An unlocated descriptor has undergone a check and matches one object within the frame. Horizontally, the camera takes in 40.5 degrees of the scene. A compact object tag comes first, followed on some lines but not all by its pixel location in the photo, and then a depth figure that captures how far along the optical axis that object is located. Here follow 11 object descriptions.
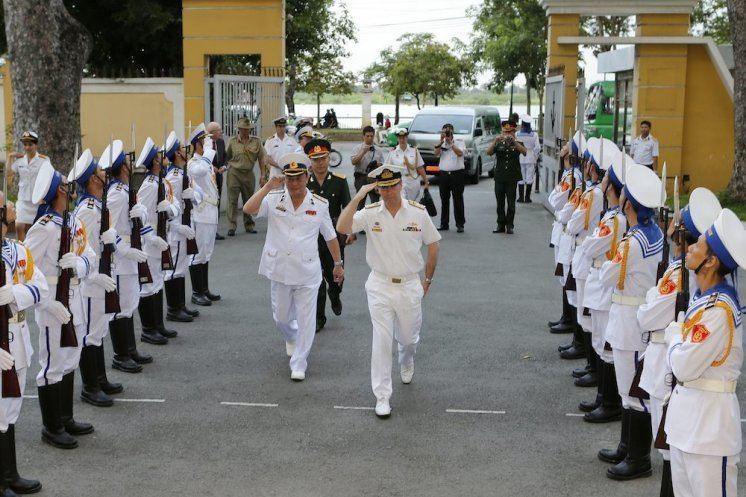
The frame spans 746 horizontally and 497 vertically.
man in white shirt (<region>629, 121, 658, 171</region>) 18.88
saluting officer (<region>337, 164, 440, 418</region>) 7.55
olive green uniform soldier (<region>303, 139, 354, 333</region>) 9.87
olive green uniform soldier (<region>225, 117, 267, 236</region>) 16.30
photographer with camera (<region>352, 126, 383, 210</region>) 15.87
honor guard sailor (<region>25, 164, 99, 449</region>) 6.67
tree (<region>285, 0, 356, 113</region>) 30.59
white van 25.02
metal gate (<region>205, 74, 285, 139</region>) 18.02
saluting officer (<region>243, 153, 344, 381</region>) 8.50
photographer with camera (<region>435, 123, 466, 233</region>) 16.50
